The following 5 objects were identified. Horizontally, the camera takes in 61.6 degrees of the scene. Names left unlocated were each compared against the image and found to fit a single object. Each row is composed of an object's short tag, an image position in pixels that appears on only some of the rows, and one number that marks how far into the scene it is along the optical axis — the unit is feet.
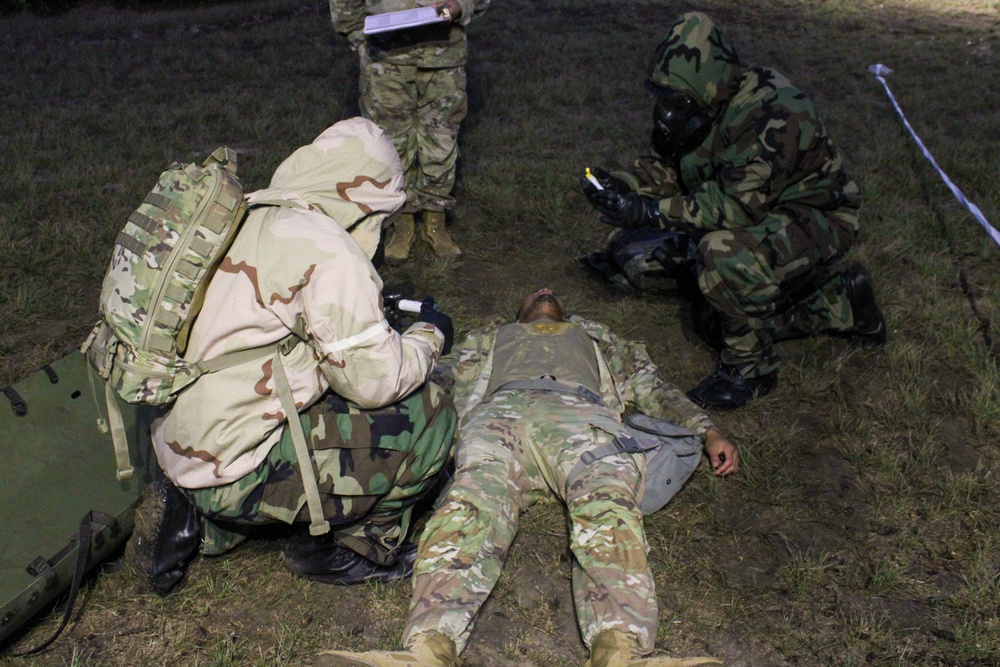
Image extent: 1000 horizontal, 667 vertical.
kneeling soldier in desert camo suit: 8.19
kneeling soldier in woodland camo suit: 13.07
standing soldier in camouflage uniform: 16.60
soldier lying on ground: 8.73
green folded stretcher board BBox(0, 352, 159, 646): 9.04
